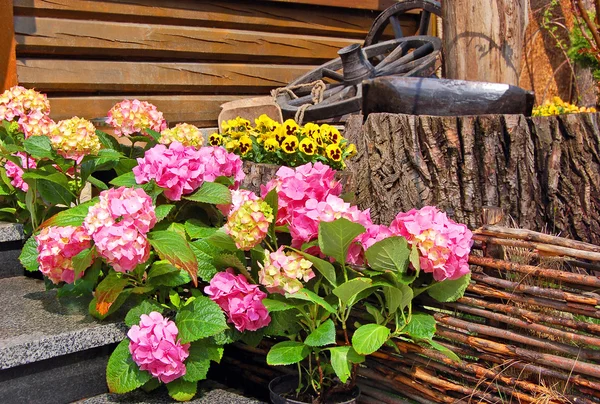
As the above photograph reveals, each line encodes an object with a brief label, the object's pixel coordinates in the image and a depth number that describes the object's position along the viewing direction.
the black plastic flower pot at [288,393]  1.77
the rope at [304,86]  4.36
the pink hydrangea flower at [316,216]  1.70
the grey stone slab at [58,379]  1.83
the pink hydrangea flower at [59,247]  1.83
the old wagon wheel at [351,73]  4.34
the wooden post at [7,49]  3.87
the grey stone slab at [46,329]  1.78
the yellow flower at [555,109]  4.47
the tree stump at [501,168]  2.46
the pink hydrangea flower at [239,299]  1.80
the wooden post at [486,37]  3.14
